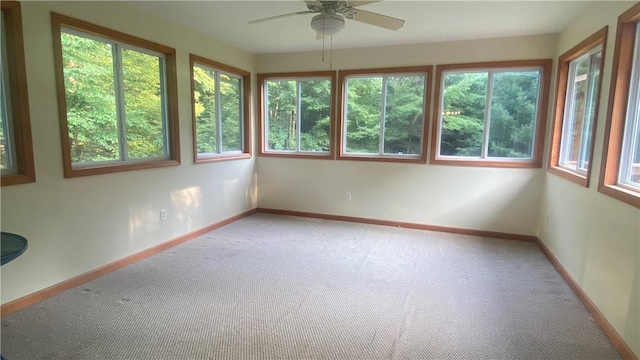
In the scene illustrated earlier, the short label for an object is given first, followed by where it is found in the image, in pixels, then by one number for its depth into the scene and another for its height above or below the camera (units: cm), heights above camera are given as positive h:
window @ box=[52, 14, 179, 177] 266 +31
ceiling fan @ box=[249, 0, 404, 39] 244 +91
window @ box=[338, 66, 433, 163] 435 +34
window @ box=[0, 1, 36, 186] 224 +18
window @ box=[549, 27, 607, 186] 279 +33
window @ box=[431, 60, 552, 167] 391 +34
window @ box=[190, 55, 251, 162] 399 +34
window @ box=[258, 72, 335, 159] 483 +35
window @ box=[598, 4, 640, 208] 219 +18
